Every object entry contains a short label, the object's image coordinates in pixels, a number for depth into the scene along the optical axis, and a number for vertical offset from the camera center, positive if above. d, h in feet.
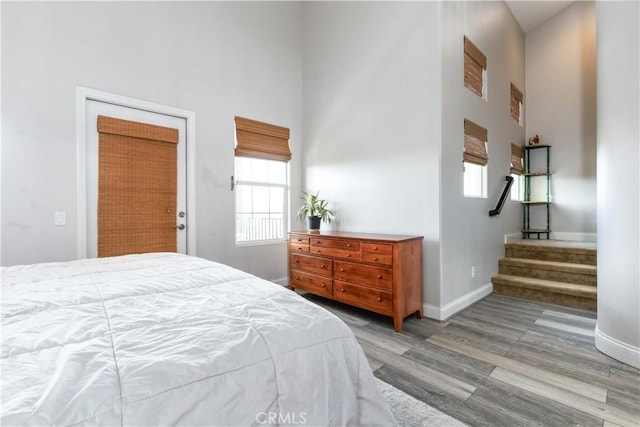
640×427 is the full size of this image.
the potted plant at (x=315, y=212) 12.03 -0.01
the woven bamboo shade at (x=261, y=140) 11.90 +2.97
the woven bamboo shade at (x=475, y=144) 10.85 +2.57
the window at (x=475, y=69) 10.97 +5.50
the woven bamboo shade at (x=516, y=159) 15.24 +2.73
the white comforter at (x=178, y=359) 2.02 -1.16
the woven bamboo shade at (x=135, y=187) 8.99 +0.77
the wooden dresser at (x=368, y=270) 8.68 -1.85
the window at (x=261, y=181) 12.08 +1.29
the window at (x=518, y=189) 15.96 +1.25
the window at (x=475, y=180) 11.39 +1.25
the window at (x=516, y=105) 15.46 +5.65
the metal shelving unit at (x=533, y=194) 16.47 +1.07
